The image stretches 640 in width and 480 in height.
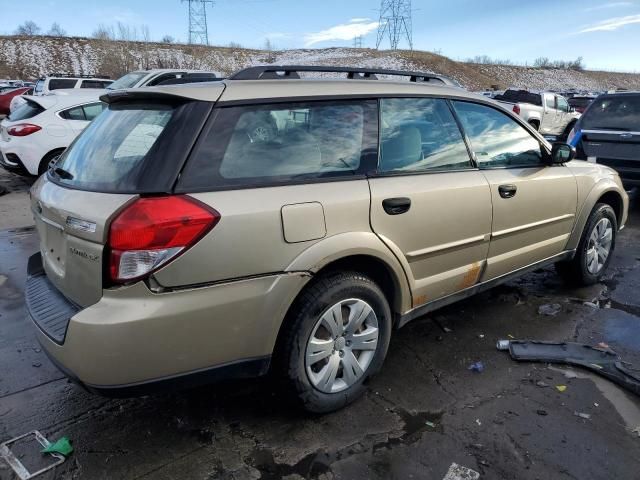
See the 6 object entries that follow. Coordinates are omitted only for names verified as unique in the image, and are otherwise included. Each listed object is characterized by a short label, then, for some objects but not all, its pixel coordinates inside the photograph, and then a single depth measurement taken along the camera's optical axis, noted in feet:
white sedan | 27.61
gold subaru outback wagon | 6.85
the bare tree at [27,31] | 226.17
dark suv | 23.91
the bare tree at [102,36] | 221.87
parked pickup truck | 56.29
